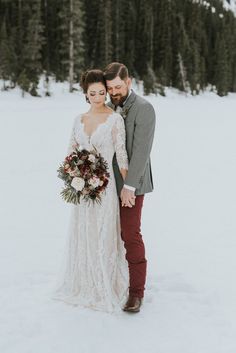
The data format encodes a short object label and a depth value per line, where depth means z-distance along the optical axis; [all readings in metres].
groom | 3.81
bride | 3.91
